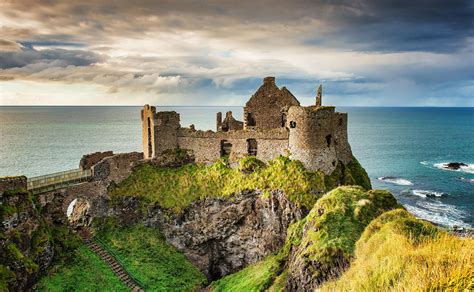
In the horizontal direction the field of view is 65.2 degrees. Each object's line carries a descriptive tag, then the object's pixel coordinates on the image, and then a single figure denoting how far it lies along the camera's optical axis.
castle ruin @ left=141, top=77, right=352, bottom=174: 36.34
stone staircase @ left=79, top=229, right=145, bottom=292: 31.46
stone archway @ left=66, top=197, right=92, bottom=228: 37.25
